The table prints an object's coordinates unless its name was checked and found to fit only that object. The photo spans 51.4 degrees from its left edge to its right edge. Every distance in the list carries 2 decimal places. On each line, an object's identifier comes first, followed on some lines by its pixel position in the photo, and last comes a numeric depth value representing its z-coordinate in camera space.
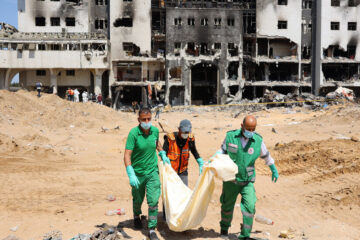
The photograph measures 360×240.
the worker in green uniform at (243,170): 5.55
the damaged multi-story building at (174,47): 39.09
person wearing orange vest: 6.17
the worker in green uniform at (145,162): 5.66
